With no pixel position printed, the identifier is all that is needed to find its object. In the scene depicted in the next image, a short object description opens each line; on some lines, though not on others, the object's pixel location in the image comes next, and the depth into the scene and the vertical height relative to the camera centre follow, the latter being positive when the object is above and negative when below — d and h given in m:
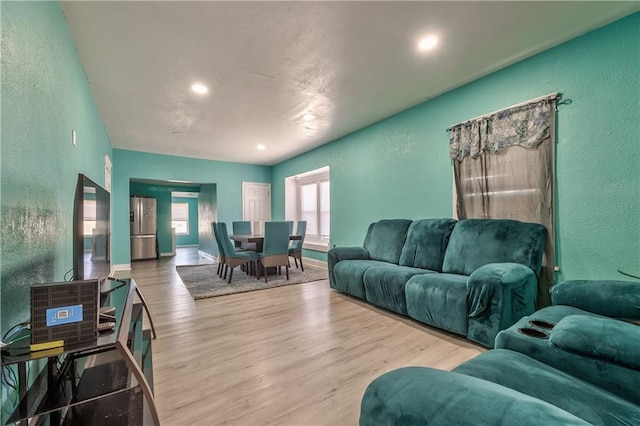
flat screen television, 1.63 -0.10
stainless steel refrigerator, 7.30 -0.29
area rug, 3.90 -1.10
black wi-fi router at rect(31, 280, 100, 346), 1.02 -0.37
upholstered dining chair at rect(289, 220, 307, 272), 5.23 -0.63
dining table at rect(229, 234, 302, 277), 4.59 -0.45
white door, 7.36 +0.42
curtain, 2.49 +0.48
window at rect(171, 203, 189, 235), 11.54 +0.00
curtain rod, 2.45 +1.09
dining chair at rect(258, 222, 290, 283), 4.32 -0.49
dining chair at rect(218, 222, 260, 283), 4.40 -0.65
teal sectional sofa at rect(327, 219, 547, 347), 2.13 -0.62
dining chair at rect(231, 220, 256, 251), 6.17 -0.28
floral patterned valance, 2.53 +0.88
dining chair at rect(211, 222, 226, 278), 4.55 -0.50
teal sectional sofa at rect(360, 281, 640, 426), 0.56 -0.56
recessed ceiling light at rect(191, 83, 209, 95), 3.11 +1.54
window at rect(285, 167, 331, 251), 6.11 +0.29
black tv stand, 1.05 -0.81
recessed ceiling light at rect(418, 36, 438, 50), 2.34 +1.54
